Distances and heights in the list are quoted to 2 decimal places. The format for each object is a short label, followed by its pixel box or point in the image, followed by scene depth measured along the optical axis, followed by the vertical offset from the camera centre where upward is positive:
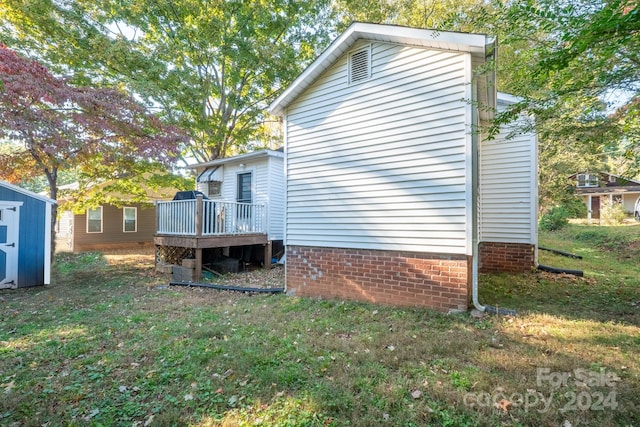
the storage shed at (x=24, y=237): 7.39 -0.56
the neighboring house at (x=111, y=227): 16.31 -0.66
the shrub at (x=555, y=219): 18.36 +0.07
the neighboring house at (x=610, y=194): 24.41 +2.28
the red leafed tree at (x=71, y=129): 7.02 +2.35
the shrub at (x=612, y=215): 17.70 +0.34
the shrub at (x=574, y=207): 18.95 +0.92
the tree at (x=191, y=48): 10.61 +6.73
